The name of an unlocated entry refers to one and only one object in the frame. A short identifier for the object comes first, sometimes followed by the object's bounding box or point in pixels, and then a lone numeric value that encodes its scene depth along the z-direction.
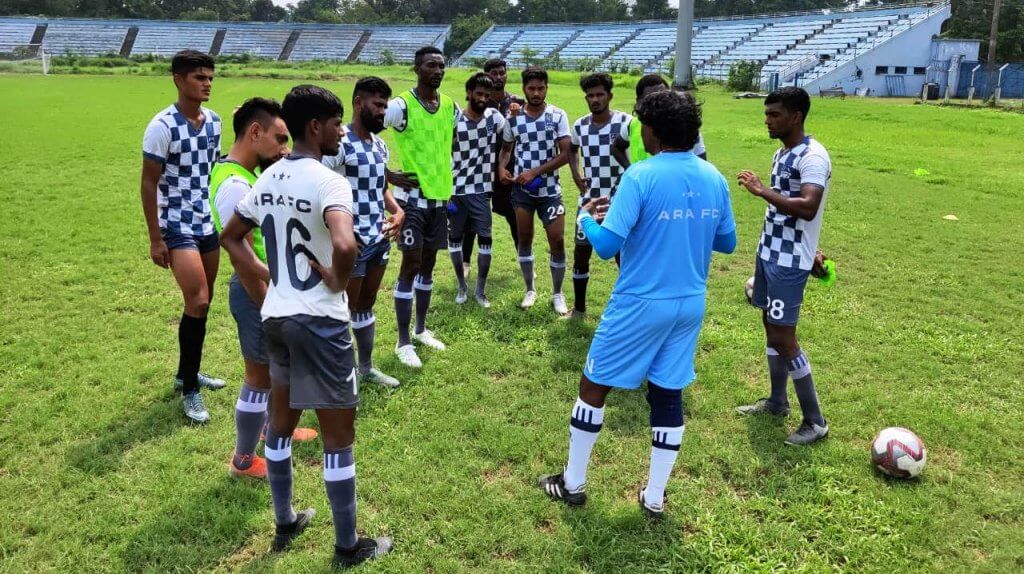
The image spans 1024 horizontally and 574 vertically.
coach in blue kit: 3.23
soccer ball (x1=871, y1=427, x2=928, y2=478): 3.91
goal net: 44.50
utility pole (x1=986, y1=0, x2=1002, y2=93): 32.81
